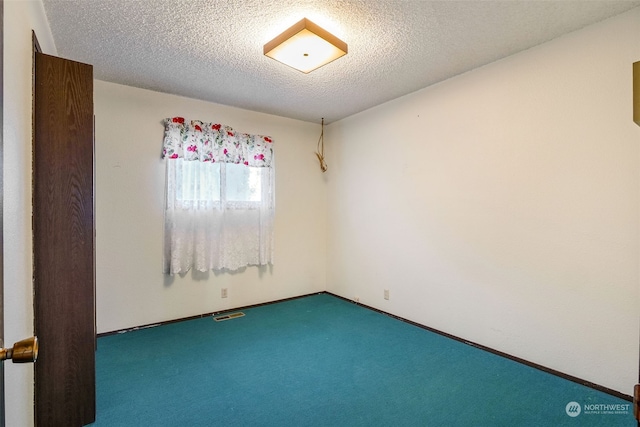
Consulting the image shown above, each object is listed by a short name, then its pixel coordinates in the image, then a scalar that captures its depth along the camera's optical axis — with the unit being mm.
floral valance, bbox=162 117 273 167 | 3363
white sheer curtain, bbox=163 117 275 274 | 3389
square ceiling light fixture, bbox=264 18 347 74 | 2037
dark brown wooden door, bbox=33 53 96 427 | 1650
